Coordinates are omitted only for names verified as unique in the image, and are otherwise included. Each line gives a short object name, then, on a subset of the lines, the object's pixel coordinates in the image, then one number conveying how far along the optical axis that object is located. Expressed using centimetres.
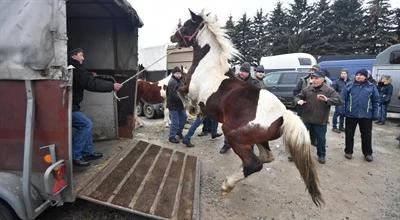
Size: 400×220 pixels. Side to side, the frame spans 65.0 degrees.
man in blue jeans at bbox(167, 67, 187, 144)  758
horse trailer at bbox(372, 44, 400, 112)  1136
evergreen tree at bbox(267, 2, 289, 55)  3500
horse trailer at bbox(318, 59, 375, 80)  1767
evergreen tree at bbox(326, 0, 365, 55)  3284
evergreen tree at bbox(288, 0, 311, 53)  3509
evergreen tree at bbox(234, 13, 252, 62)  3722
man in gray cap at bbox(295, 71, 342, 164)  595
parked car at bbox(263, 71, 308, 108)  1294
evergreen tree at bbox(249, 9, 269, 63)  3556
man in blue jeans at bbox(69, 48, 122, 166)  367
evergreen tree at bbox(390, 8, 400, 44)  3057
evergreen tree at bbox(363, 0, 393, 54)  3142
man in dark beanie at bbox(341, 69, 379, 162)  629
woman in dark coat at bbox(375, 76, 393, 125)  1066
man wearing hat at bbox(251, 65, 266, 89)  724
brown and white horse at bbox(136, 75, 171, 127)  985
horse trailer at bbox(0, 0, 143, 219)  267
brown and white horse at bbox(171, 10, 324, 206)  392
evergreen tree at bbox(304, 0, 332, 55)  3393
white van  2112
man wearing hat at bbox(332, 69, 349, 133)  938
